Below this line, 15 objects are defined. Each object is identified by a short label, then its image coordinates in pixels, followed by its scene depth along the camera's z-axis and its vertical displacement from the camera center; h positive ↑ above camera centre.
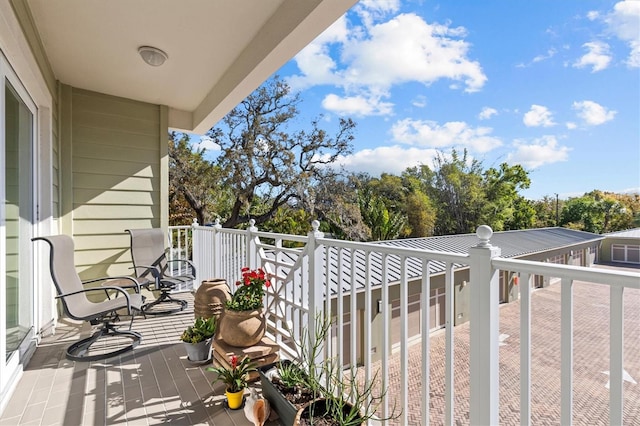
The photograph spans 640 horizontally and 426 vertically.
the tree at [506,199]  25.73 +0.98
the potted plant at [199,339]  2.60 -1.05
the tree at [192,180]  10.48 +1.05
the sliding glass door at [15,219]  2.14 -0.06
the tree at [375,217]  18.73 -0.35
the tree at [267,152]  11.70 +2.25
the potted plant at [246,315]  2.33 -0.77
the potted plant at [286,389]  1.67 -1.00
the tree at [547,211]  29.31 +0.01
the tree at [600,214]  27.88 -0.26
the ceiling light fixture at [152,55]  3.07 +1.53
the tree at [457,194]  25.84 +1.40
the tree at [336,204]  12.91 +0.28
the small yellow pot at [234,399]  2.02 -1.19
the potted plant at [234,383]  2.02 -1.09
